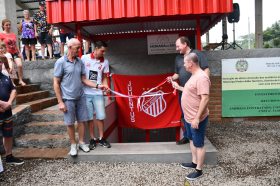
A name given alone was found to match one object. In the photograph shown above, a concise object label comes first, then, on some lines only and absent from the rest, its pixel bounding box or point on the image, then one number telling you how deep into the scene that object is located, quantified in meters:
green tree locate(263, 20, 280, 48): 40.12
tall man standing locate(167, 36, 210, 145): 4.74
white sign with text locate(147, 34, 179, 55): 7.69
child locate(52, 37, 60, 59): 13.52
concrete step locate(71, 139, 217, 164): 4.83
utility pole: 11.31
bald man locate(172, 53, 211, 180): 3.86
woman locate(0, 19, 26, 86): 7.53
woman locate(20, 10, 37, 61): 9.00
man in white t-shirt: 5.09
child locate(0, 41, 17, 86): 5.14
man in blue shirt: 4.61
